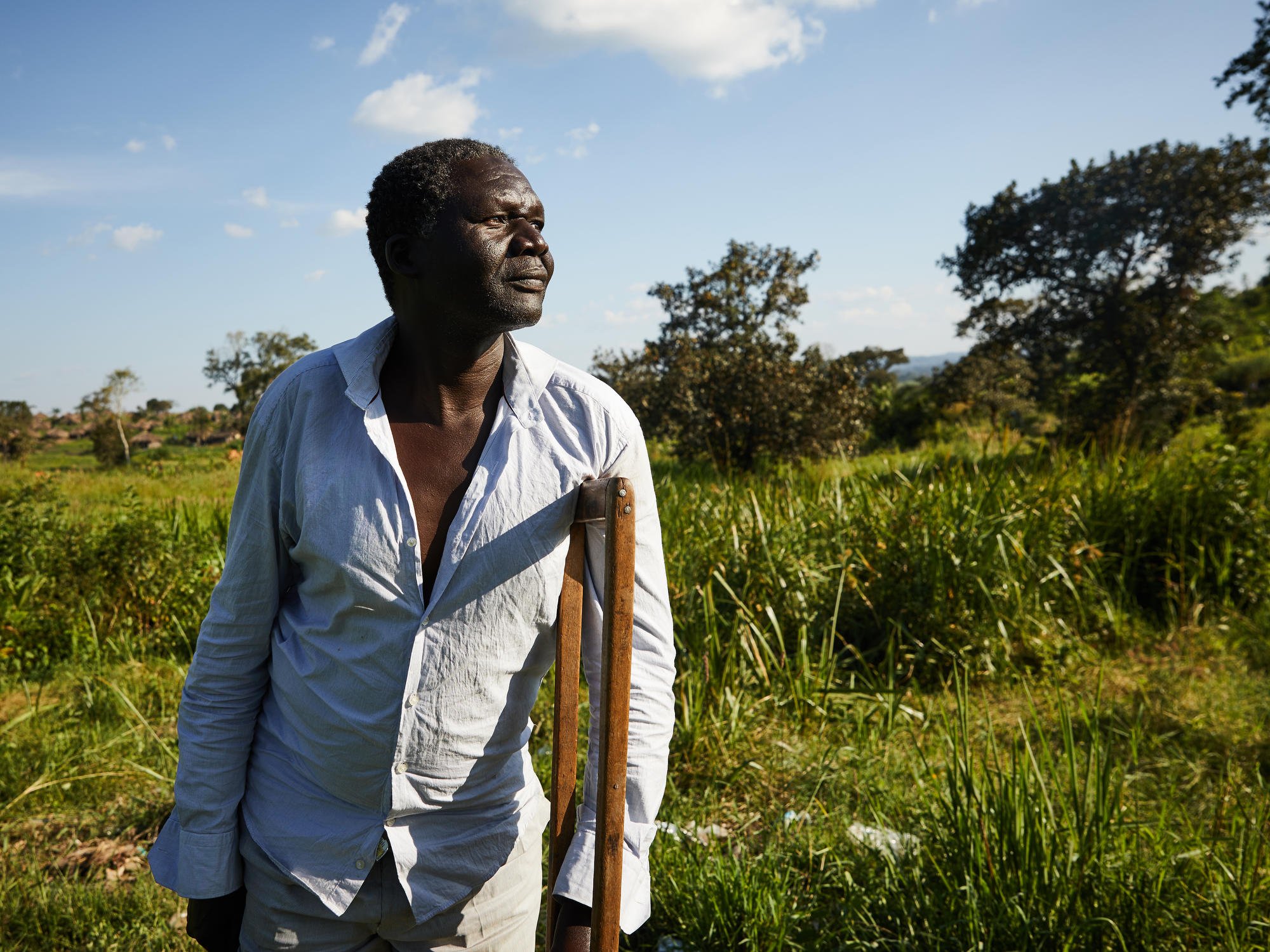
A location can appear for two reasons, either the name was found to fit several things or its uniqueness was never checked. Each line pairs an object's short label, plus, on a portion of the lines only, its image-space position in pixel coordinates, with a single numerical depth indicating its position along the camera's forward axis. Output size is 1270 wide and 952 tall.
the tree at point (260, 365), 35.94
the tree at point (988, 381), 16.72
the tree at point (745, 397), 12.37
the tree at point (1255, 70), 11.62
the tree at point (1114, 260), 13.23
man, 1.37
